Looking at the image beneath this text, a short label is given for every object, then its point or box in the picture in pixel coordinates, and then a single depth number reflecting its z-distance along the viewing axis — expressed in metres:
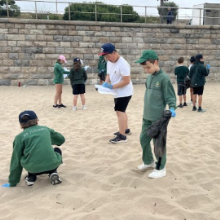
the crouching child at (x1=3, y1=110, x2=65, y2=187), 2.93
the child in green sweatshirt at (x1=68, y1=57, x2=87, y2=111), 7.32
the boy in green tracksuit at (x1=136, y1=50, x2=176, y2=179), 3.08
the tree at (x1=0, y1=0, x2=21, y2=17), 13.34
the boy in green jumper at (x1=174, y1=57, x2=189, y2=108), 7.99
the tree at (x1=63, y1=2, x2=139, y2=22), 16.47
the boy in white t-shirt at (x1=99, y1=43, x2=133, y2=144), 4.33
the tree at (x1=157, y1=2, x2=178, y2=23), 15.09
